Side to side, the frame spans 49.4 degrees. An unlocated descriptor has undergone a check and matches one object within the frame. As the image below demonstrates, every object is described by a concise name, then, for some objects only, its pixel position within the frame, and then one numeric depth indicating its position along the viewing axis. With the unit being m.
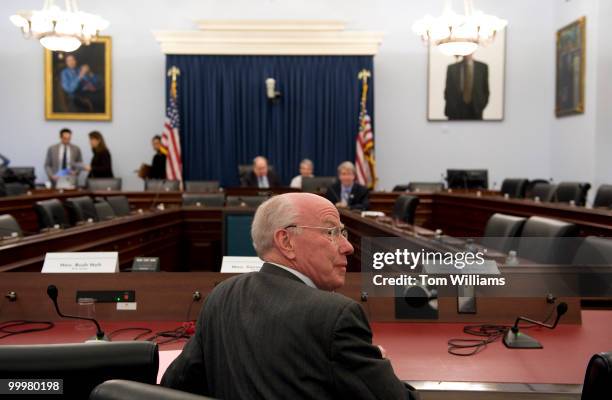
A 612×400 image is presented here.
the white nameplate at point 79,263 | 2.91
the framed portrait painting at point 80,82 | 13.01
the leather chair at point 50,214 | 6.34
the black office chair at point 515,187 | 10.51
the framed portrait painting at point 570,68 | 11.41
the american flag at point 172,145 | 12.39
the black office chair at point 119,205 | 8.20
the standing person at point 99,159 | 12.31
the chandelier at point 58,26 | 8.91
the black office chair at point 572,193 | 8.41
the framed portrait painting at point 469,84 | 12.99
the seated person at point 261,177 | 10.28
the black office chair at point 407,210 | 7.61
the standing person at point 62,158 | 12.53
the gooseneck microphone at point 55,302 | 2.40
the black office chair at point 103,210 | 7.33
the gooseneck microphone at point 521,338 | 2.38
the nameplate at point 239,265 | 2.93
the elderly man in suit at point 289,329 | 1.43
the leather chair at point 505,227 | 4.68
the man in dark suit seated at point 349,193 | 8.36
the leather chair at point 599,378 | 1.27
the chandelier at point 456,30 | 8.95
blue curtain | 12.80
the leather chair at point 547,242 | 3.54
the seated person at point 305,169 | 10.56
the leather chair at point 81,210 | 6.88
